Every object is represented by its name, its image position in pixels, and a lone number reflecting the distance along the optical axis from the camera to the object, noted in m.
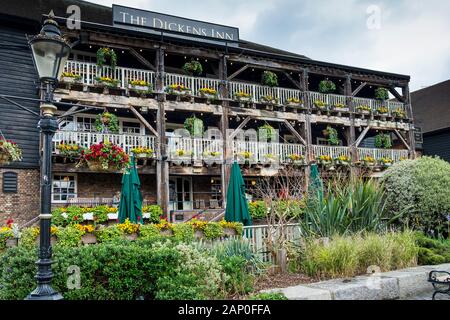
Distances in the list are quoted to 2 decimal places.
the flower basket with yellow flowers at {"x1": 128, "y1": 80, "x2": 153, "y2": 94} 14.52
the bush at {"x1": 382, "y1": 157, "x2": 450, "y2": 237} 9.91
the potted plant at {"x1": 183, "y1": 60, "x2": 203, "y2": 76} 15.72
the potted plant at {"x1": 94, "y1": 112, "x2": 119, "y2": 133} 13.30
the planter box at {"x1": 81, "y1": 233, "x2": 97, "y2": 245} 8.52
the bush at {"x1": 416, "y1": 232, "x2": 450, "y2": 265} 7.16
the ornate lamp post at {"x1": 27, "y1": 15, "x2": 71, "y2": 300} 3.95
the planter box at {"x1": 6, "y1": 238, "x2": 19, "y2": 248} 7.55
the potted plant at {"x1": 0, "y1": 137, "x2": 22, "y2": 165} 6.94
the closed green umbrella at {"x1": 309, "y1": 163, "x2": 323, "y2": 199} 7.69
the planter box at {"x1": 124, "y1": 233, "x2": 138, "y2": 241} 8.81
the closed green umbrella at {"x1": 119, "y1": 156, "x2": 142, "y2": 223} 9.60
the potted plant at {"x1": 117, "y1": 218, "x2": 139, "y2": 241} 8.78
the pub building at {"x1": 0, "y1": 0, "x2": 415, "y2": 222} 13.98
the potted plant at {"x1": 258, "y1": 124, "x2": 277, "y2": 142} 16.58
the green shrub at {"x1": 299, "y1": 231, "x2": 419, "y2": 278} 5.96
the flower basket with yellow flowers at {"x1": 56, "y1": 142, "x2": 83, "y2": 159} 12.69
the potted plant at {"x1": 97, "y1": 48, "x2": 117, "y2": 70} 13.96
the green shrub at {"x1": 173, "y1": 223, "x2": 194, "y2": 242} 9.02
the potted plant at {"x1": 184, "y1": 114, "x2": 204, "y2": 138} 15.12
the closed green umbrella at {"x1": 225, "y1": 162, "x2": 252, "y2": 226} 9.88
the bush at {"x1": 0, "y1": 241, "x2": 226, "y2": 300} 4.69
